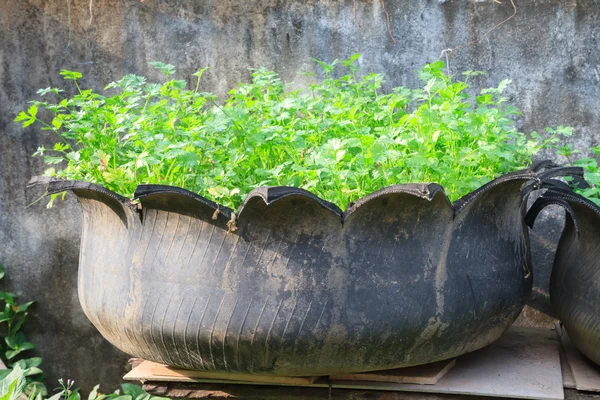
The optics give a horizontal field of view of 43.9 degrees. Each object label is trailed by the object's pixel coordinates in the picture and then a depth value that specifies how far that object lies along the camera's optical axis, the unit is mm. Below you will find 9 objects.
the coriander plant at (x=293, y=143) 1921
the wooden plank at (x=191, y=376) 2062
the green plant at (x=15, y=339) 3164
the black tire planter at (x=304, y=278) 1846
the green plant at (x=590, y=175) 2081
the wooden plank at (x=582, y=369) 2053
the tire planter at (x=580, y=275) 2031
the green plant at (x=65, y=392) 2248
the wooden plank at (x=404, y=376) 2045
